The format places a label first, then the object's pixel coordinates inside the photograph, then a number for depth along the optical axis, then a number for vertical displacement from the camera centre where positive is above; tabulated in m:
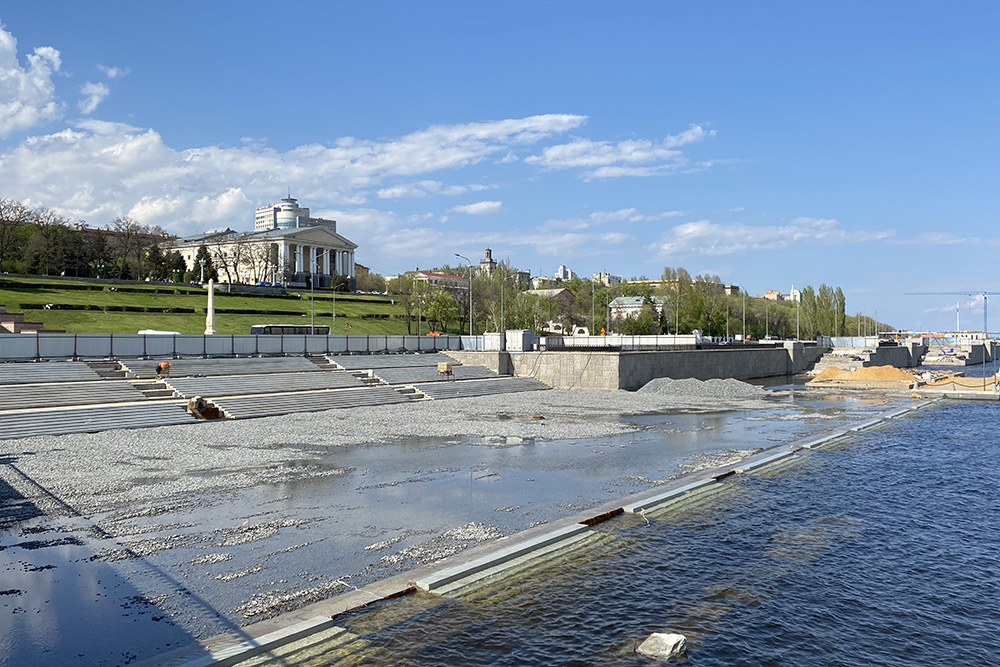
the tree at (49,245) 99.56 +11.26
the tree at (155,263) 117.31 +10.25
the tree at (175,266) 119.25 +10.24
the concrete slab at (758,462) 21.51 -4.08
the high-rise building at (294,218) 182.69 +28.13
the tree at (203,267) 121.75 +10.42
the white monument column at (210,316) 56.31 +0.77
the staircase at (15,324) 50.25 -0.08
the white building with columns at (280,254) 134.12 +14.18
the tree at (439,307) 91.69 +2.74
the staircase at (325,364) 47.89 -2.50
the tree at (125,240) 118.56 +14.48
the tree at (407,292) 95.75 +5.01
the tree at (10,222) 94.25 +13.59
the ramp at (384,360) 49.38 -2.39
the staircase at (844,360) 85.62 -3.36
